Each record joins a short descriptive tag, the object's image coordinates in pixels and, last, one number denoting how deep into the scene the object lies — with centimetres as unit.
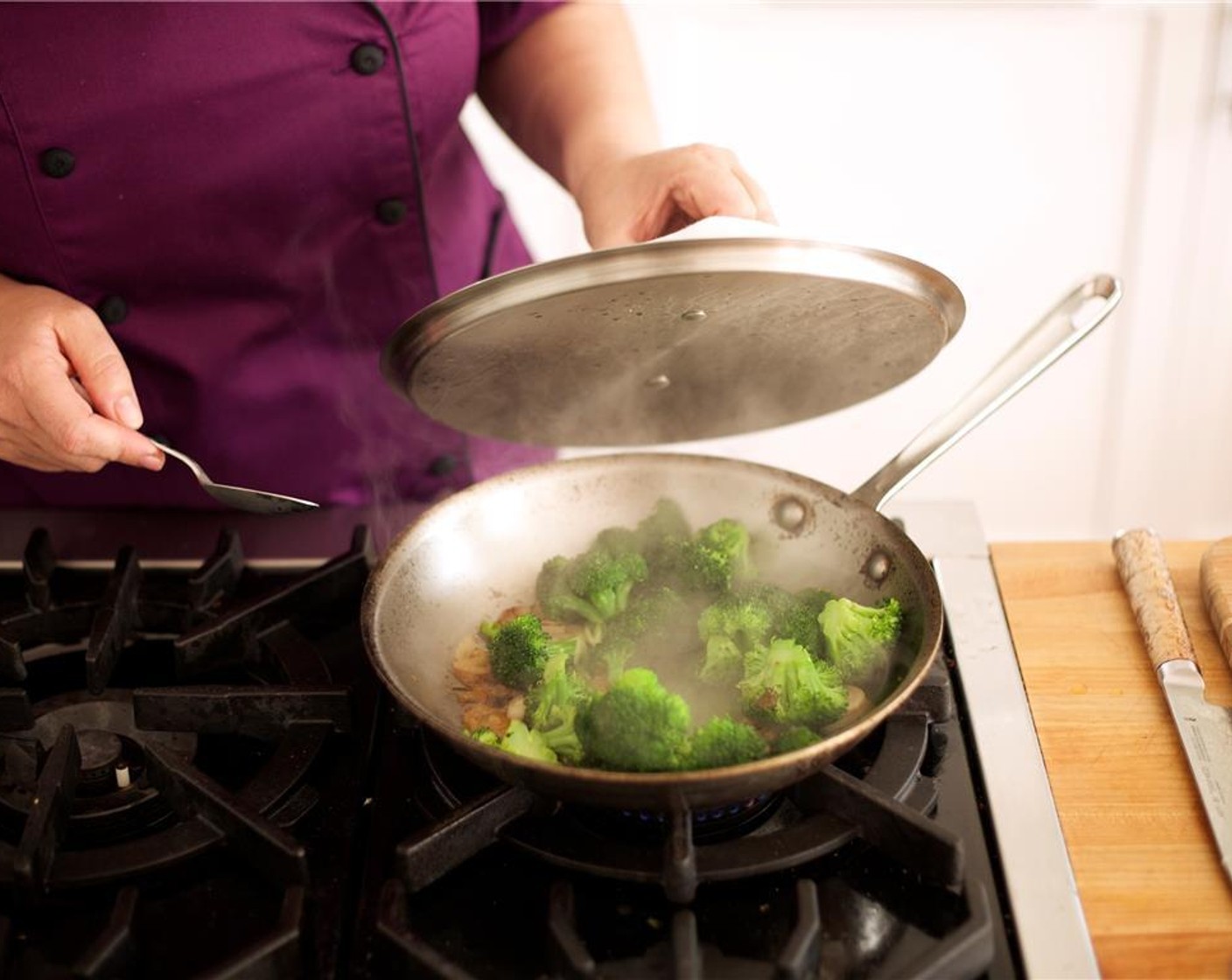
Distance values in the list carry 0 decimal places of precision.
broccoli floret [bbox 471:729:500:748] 87
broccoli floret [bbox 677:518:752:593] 103
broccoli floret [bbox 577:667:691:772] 79
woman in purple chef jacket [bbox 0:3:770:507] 108
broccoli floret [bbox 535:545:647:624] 102
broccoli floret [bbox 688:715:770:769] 80
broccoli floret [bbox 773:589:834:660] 95
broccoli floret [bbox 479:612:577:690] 95
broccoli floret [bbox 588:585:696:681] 99
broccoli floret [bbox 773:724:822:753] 82
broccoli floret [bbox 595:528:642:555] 107
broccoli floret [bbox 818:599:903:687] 93
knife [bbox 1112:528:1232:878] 83
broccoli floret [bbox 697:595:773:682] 94
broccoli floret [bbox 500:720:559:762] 85
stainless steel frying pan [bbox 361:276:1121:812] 96
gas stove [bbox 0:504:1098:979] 73
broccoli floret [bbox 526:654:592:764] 86
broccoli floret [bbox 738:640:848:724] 87
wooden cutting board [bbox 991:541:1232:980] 74
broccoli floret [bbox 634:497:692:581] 106
